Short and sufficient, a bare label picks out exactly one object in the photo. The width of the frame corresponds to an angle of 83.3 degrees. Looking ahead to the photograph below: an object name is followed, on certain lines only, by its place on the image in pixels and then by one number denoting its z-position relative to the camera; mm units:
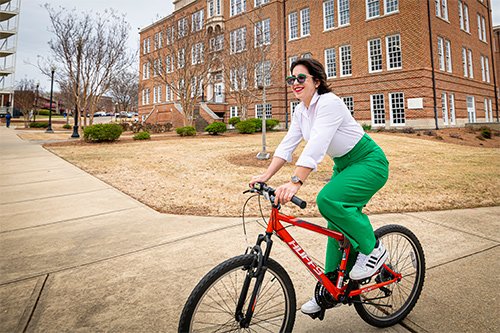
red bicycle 1751
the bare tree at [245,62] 21484
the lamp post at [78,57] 19406
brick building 21812
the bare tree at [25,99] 47125
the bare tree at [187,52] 21719
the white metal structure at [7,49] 40778
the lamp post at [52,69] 23416
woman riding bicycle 1938
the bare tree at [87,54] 19562
